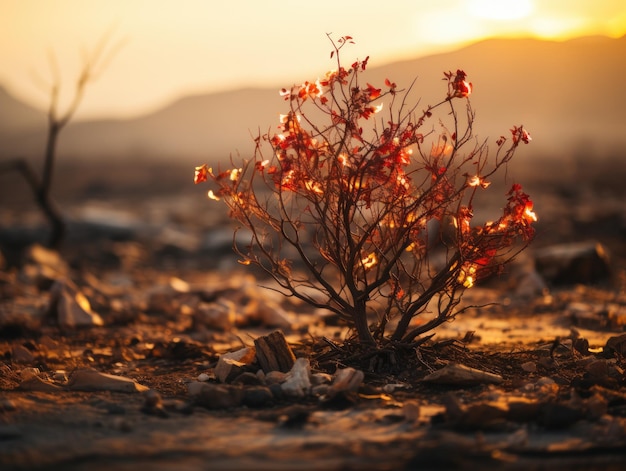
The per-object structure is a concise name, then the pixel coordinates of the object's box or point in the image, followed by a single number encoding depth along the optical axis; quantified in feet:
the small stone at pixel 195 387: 19.85
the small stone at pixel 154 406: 18.28
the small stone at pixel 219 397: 19.07
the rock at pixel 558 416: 16.90
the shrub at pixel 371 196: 20.59
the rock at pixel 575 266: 43.47
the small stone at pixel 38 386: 20.68
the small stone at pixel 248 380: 20.72
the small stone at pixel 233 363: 21.34
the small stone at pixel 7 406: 18.30
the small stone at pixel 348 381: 19.42
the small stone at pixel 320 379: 20.35
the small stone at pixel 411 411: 17.60
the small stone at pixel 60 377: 22.25
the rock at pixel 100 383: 20.62
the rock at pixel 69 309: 34.04
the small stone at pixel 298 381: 19.75
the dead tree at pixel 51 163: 57.72
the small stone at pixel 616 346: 23.35
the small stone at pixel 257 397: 19.24
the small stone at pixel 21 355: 25.89
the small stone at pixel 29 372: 21.93
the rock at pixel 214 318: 33.68
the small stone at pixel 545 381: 20.07
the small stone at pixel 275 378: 20.51
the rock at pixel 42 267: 46.13
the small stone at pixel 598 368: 20.74
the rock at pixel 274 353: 21.77
